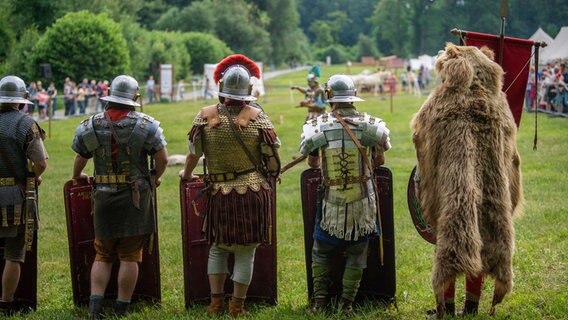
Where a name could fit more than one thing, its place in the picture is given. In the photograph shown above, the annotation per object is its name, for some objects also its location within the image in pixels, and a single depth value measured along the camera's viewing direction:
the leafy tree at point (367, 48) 116.55
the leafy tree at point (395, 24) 109.19
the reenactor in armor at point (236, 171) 6.01
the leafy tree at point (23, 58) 41.23
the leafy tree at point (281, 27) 88.94
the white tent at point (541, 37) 32.62
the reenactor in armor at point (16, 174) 6.32
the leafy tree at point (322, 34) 131.25
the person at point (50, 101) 24.81
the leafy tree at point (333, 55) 114.31
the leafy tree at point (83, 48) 41.66
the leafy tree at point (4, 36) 43.12
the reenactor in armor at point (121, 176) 6.05
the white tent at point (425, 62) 53.52
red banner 6.82
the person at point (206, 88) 44.99
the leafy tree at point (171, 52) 52.69
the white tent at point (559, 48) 29.50
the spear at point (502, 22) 6.76
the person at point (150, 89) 44.02
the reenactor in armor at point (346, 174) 6.02
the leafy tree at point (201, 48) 60.78
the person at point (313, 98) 18.81
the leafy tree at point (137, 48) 49.72
